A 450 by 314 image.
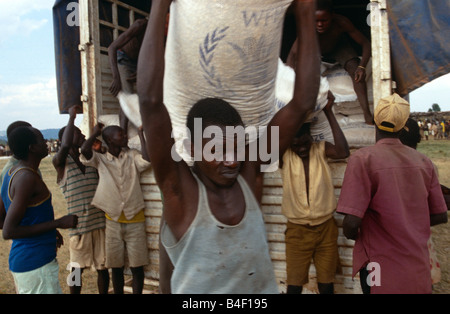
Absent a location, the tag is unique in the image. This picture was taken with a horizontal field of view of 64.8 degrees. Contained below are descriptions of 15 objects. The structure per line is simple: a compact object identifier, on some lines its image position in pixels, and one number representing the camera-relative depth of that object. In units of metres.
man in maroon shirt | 1.56
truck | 2.25
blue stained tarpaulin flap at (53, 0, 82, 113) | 3.55
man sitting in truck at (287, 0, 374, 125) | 2.70
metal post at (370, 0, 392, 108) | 2.27
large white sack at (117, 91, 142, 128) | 2.85
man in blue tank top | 1.86
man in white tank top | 1.02
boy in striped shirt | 2.62
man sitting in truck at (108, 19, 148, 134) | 2.94
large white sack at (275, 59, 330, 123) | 2.15
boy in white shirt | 2.67
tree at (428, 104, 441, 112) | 39.78
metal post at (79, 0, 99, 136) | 3.00
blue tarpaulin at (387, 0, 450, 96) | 2.19
